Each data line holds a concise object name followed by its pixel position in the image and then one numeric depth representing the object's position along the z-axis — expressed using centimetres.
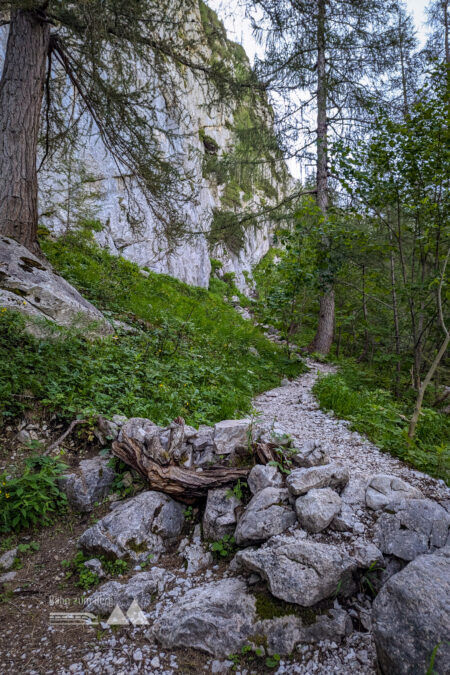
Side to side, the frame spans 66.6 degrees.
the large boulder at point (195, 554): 248
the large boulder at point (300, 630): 184
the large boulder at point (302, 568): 195
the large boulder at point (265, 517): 238
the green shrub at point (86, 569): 240
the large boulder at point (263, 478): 276
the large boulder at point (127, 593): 218
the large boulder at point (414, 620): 141
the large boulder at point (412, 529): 215
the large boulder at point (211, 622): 191
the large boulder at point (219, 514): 264
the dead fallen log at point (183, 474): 291
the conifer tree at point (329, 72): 857
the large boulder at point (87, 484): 301
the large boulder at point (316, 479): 261
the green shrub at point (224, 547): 251
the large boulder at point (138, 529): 256
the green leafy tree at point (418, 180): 477
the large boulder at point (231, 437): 327
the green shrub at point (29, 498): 269
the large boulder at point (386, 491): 265
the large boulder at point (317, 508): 238
